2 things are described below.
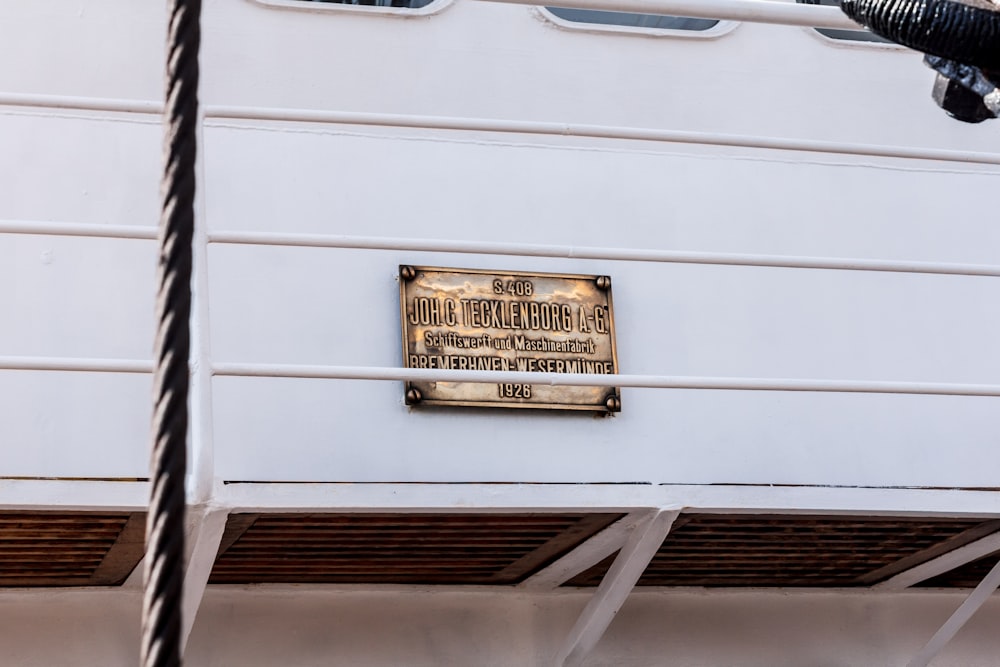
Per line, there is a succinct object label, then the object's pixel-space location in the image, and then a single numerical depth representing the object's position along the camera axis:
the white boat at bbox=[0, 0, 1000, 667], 5.82
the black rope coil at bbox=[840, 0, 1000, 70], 4.06
